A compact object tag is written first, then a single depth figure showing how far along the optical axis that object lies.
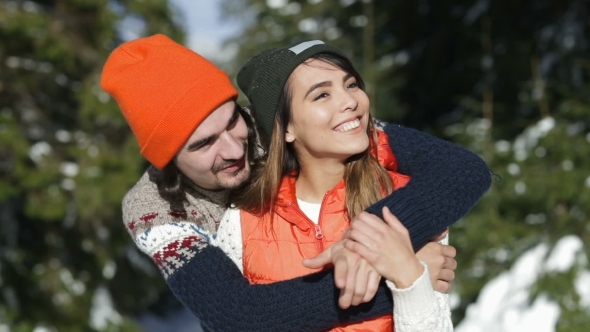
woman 2.02
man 1.92
